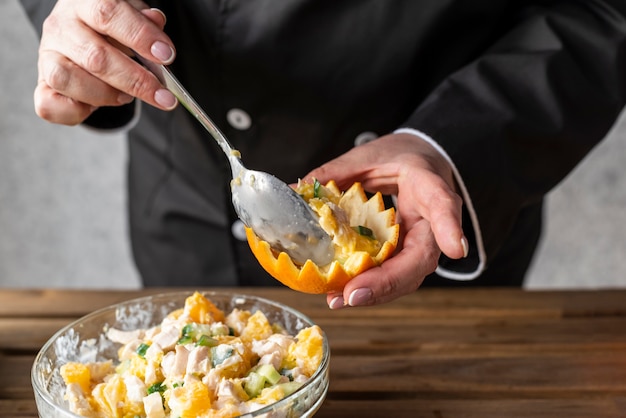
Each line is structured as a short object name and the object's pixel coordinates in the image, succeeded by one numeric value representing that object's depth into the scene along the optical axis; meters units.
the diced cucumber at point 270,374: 0.91
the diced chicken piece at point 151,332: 1.02
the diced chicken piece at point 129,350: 1.02
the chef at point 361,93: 1.11
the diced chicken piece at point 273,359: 0.94
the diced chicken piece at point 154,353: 0.94
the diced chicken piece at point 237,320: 1.05
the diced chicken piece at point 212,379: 0.89
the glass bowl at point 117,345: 0.88
